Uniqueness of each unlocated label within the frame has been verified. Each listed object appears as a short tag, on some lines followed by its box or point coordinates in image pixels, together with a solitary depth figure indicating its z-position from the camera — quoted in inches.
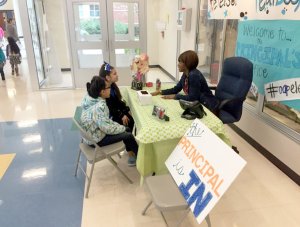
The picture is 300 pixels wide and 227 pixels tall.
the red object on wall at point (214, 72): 178.4
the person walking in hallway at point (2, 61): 252.8
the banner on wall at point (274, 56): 97.6
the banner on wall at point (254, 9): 97.0
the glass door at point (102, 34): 211.5
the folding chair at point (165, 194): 64.4
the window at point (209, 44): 179.9
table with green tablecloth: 77.2
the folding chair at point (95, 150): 88.0
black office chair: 110.3
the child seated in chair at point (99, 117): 87.3
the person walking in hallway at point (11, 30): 273.0
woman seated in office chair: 103.1
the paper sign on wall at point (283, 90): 97.4
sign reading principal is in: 53.8
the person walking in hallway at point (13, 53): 266.8
